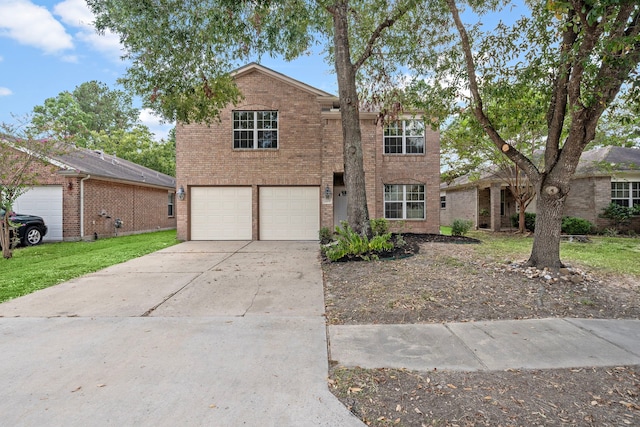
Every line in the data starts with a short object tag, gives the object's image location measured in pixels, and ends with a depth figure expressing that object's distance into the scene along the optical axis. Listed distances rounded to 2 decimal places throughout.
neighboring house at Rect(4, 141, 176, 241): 12.82
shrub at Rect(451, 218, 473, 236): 13.66
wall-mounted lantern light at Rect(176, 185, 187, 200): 12.85
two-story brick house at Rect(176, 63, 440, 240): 12.95
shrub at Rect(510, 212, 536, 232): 16.05
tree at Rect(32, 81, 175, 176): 28.11
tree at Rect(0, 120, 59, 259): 9.27
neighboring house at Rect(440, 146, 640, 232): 15.14
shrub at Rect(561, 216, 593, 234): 14.71
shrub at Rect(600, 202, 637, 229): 14.93
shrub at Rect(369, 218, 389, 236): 9.68
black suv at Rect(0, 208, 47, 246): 11.48
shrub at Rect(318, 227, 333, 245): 10.52
